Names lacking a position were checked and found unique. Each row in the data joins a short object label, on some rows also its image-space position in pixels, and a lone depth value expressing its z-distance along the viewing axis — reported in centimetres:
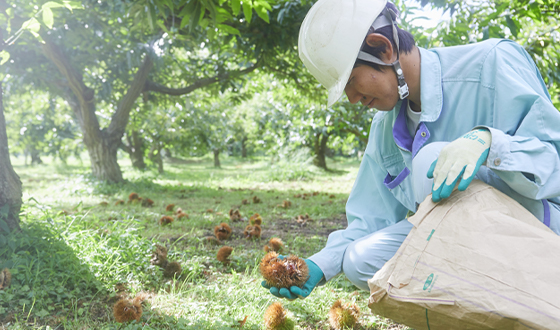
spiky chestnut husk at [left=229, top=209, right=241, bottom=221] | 400
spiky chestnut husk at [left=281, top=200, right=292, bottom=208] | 509
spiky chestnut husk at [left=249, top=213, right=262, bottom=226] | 352
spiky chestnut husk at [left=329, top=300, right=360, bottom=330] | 171
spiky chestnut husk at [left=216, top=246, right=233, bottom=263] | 248
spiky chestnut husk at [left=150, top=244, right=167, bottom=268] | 229
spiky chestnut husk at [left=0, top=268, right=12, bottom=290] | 184
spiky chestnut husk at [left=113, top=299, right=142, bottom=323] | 165
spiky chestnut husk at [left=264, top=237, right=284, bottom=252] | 260
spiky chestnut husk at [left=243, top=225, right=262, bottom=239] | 318
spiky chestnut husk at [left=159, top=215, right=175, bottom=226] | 366
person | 117
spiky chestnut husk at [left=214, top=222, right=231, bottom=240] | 312
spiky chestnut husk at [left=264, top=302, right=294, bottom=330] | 165
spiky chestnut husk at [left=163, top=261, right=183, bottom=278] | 226
